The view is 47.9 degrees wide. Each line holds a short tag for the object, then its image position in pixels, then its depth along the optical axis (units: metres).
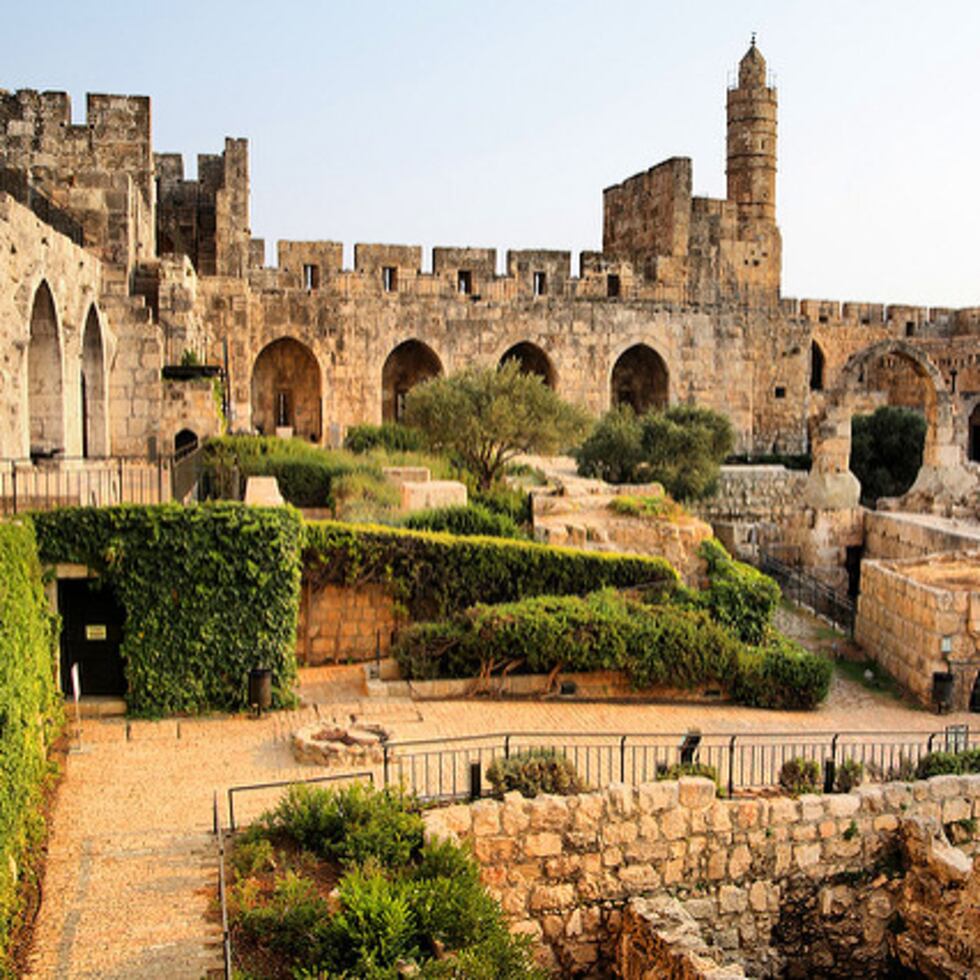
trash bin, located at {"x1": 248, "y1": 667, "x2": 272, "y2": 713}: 11.76
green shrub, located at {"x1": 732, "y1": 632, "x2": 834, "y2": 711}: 13.41
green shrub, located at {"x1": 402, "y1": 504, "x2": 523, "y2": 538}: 15.46
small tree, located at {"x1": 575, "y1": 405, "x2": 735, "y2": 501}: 23.52
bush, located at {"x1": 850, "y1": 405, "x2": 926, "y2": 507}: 28.84
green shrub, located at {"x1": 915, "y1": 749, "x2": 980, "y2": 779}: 10.32
